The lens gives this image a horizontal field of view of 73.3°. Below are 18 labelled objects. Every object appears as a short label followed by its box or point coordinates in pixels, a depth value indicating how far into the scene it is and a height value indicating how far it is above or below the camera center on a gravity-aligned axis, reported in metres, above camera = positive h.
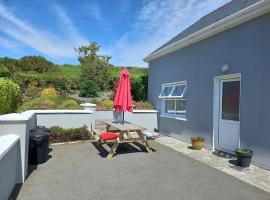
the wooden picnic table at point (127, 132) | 5.55 -1.03
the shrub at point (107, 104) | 11.62 -0.20
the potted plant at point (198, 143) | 6.32 -1.40
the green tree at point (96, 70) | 16.03 +2.79
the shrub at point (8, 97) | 6.42 +0.07
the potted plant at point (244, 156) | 4.72 -1.38
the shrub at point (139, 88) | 11.84 +0.92
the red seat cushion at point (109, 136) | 5.62 -1.10
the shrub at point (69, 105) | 9.66 -0.29
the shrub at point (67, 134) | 6.91 -1.33
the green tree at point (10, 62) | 18.41 +3.98
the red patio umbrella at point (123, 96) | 6.25 +0.18
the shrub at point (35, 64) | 21.59 +4.27
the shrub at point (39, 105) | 8.85 -0.30
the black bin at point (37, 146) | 4.74 -1.26
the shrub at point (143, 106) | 9.71 -0.24
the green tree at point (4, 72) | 13.05 +1.96
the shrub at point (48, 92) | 12.79 +0.55
